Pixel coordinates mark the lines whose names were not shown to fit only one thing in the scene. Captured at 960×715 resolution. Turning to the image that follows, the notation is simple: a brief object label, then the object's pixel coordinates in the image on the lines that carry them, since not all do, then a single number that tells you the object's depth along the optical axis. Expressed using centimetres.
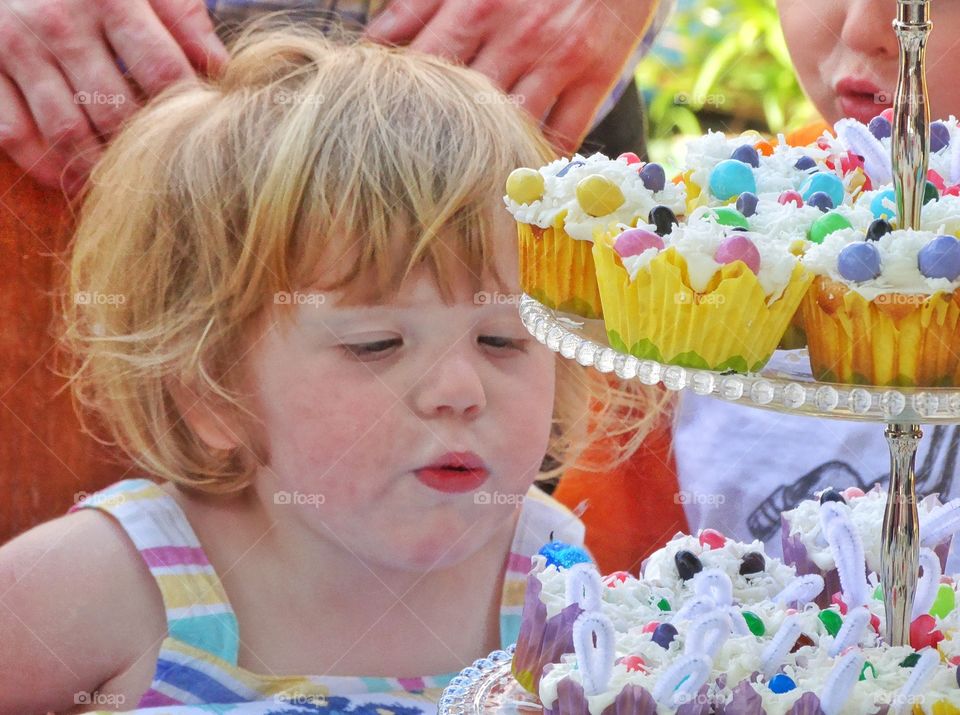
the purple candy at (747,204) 238
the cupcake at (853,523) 241
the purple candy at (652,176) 240
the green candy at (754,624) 238
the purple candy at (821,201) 238
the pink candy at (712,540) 244
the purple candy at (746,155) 243
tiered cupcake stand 232
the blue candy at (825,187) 240
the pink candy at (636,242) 235
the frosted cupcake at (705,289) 234
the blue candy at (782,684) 233
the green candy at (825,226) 235
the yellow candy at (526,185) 241
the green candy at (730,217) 236
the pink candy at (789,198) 239
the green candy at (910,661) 235
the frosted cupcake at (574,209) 239
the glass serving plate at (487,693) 239
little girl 262
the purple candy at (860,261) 232
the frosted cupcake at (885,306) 232
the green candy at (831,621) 238
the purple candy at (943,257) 232
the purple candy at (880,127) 244
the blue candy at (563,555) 245
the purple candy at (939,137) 244
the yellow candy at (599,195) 239
